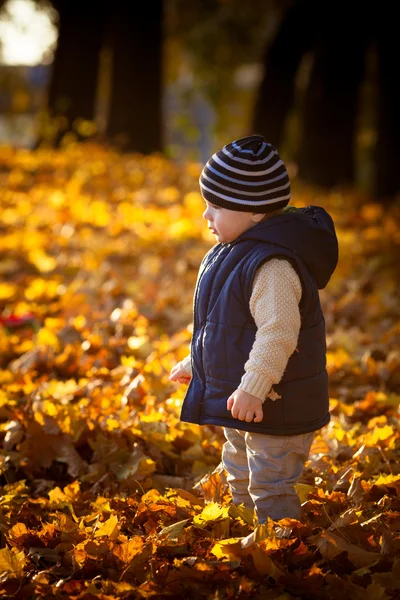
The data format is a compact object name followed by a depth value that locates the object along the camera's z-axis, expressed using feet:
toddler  18.74
